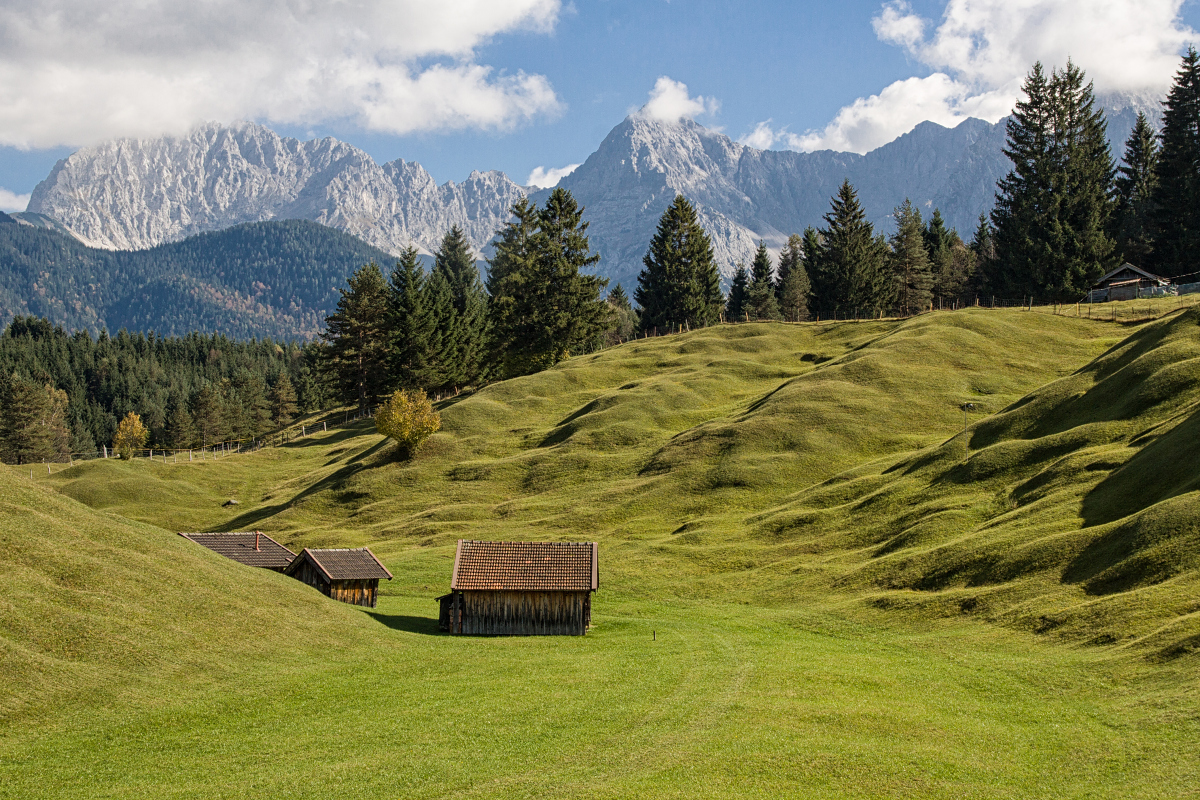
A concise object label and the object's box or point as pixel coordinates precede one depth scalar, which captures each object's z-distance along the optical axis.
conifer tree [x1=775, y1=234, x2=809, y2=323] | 165.75
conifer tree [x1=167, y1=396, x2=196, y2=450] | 176.88
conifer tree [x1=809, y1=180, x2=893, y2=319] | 141.00
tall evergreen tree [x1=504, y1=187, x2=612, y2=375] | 131.75
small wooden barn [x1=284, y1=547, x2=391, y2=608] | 54.06
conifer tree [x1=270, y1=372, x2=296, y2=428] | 199.38
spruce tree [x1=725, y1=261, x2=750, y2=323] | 183.88
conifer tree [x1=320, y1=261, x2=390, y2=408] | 132.12
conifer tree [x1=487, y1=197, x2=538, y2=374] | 132.38
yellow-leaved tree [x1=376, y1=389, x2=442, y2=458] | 95.44
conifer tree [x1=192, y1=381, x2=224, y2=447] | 184.75
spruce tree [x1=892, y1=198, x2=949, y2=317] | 142.00
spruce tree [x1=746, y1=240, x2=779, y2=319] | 171.50
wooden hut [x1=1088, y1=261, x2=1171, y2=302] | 112.56
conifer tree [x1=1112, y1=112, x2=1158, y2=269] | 123.12
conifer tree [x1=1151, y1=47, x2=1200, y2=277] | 113.69
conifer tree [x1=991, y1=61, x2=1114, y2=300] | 117.75
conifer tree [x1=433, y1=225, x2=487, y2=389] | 136.12
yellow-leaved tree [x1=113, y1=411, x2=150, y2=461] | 171.38
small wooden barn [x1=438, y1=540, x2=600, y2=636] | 49.06
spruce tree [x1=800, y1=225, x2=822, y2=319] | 146.12
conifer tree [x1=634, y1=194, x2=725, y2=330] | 154.38
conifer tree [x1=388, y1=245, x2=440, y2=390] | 128.50
